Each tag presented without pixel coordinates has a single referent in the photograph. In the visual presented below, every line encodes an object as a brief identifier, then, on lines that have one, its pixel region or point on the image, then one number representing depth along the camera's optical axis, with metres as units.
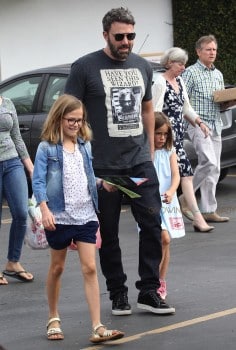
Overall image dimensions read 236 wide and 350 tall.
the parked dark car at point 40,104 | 17.79
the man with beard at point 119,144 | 9.86
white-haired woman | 14.10
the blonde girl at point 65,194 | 9.18
